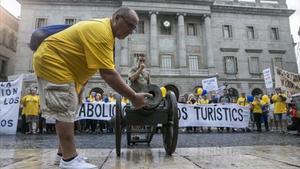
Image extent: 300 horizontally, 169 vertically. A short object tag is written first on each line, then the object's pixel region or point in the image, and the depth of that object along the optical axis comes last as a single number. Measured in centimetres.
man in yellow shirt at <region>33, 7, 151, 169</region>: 173
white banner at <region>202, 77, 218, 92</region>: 1348
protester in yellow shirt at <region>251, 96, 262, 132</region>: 928
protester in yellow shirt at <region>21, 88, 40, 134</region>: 815
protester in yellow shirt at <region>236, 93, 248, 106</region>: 997
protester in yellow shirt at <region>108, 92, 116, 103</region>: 943
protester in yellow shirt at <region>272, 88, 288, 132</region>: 842
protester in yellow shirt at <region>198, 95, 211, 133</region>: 988
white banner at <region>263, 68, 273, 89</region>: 1137
